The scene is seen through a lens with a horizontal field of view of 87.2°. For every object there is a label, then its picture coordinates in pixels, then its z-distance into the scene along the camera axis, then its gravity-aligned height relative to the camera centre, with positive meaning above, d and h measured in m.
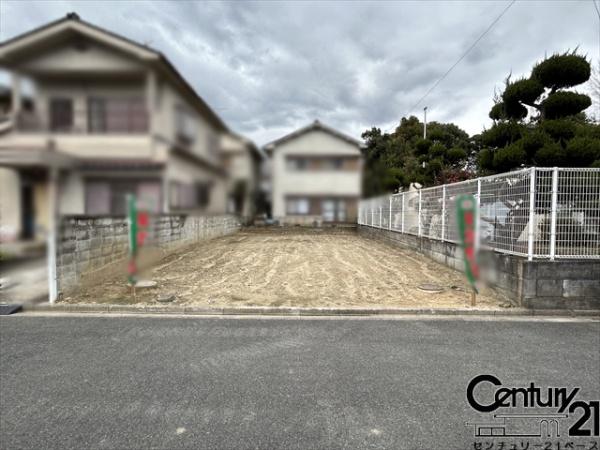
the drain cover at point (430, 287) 6.68 -1.55
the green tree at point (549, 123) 7.36 +2.37
